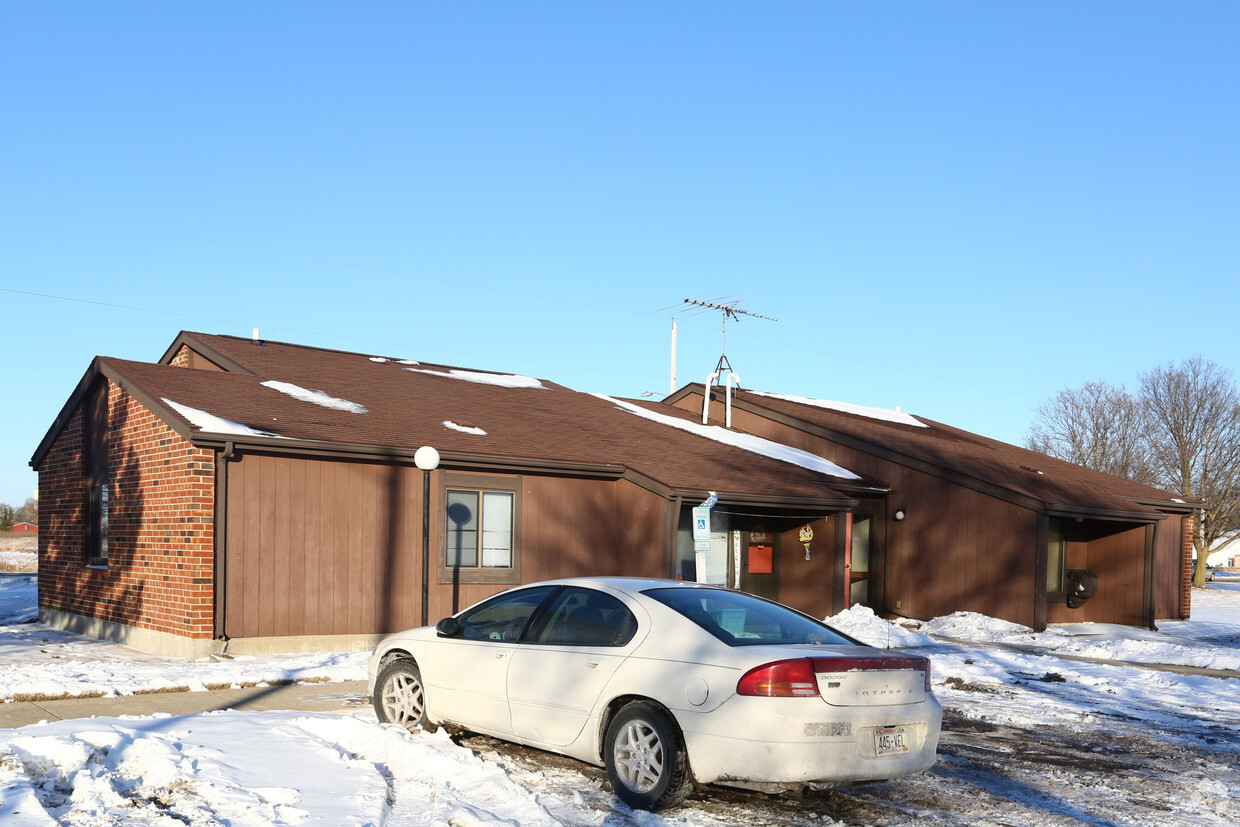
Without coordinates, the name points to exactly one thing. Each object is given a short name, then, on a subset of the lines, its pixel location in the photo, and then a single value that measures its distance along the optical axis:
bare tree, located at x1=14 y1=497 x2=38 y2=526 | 106.78
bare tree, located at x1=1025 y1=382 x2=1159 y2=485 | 49.59
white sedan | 6.30
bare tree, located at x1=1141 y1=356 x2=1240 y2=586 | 44.25
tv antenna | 32.88
